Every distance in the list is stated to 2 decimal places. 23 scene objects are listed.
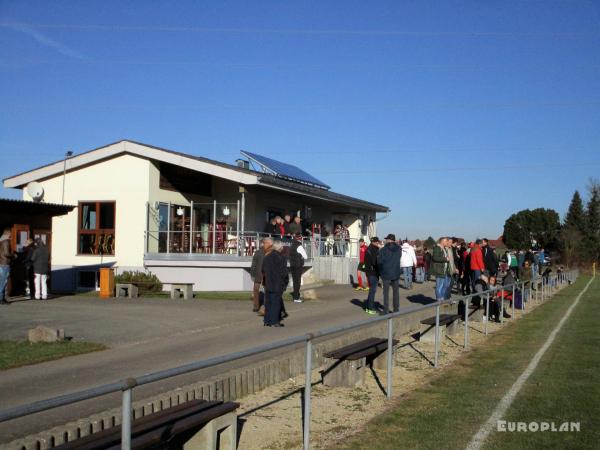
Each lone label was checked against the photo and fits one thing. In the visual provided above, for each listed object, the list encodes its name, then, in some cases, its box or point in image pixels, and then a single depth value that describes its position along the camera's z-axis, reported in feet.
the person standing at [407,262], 79.15
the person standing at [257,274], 50.08
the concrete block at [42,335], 36.09
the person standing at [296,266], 60.23
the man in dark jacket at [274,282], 43.16
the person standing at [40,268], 60.61
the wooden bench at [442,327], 40.95
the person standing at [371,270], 51.67
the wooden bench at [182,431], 15.19
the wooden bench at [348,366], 28.84
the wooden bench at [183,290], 64.69
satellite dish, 80.64
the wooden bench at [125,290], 68.13
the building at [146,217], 77.00
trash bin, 67.82
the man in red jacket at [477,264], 56.85
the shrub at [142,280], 73.05
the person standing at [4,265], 57.21
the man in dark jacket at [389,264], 48.37
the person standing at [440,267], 54.13
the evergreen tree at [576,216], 254.18
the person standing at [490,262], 59.82
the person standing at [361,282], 78.62
